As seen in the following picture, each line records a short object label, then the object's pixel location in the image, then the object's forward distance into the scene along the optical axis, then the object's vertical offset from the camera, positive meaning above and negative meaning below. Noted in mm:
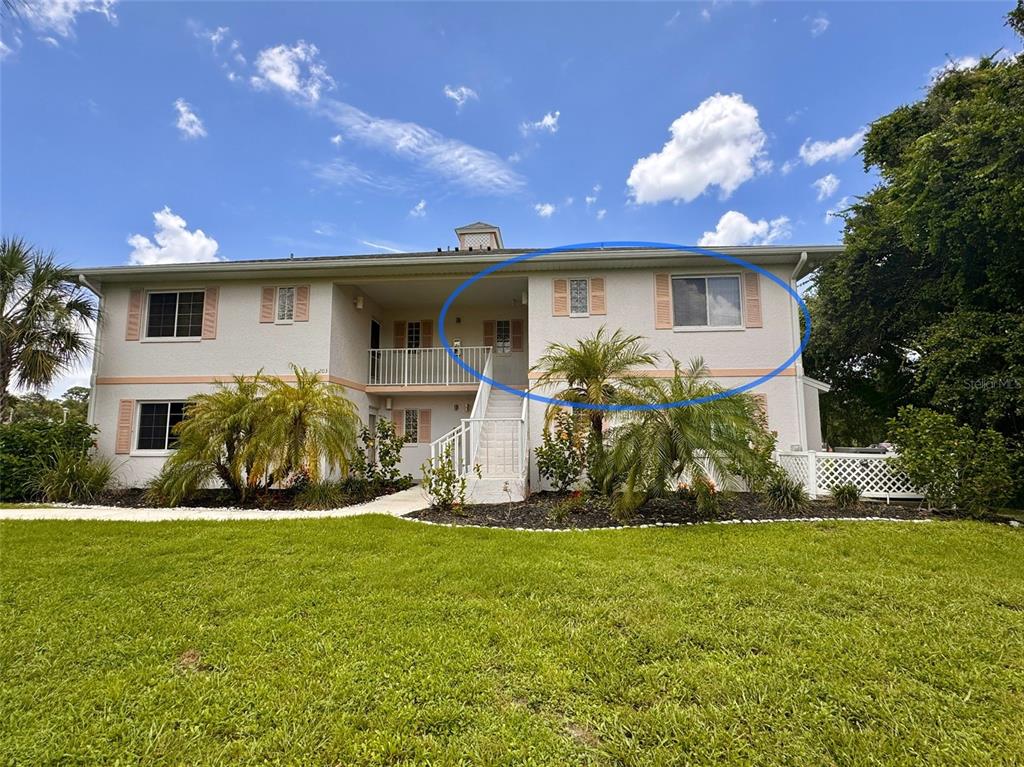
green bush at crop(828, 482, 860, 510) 7865 -937
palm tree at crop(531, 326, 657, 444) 8125 +1302
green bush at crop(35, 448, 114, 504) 9359 -620
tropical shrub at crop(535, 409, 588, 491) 8820 -136
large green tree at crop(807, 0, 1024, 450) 8016 +3782
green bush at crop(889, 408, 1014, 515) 7098 -380
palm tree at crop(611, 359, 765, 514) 6680 +15
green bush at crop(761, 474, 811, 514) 7570 -905
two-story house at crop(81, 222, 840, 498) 10703 +3022
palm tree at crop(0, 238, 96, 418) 10008 +2829
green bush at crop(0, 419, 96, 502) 9438 +13
